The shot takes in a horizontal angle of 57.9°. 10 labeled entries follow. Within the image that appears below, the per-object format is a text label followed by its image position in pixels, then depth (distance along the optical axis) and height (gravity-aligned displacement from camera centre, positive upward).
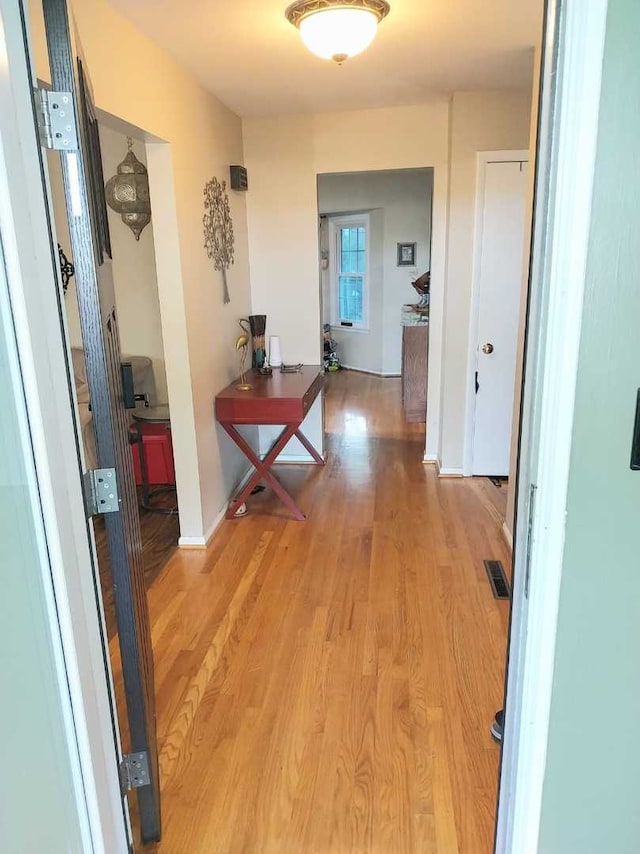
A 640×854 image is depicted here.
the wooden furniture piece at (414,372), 5.60 -0.87
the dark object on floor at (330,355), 8.20 -0.99
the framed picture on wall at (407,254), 7.25 +0.33
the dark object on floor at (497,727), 1.80 -1.37
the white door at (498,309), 3.63 -0.19
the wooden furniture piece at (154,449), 3.72 -1.02
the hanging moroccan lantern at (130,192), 3.65 +0.60
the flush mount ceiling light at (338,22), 2.11 +0.94
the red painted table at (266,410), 3.31 -0.70
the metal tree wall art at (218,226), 3.26 +0.34
